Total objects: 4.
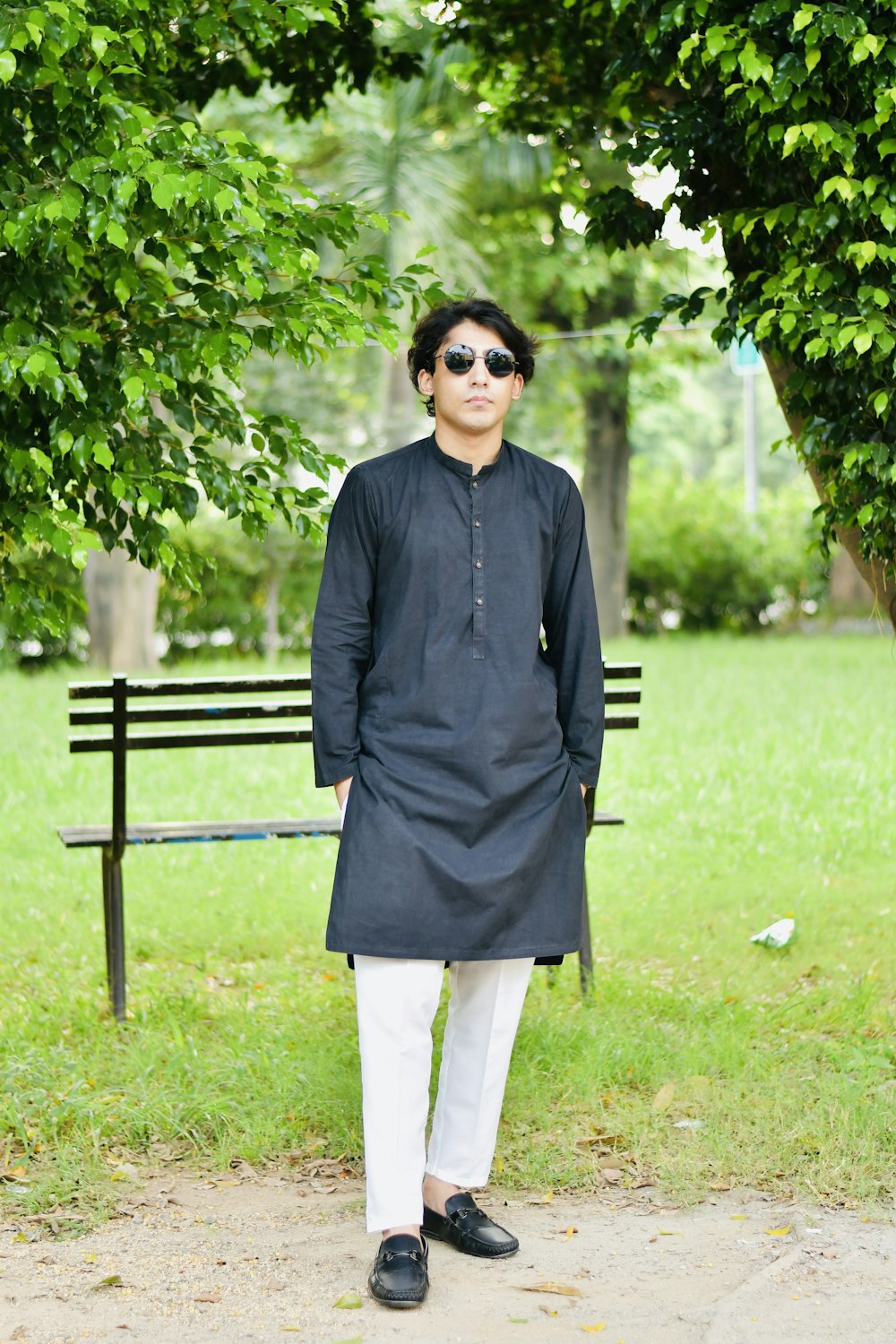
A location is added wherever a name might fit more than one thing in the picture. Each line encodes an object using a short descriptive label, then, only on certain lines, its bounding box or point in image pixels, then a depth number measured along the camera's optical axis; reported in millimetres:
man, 3516
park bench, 5492
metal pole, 36875
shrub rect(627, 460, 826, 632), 21656
